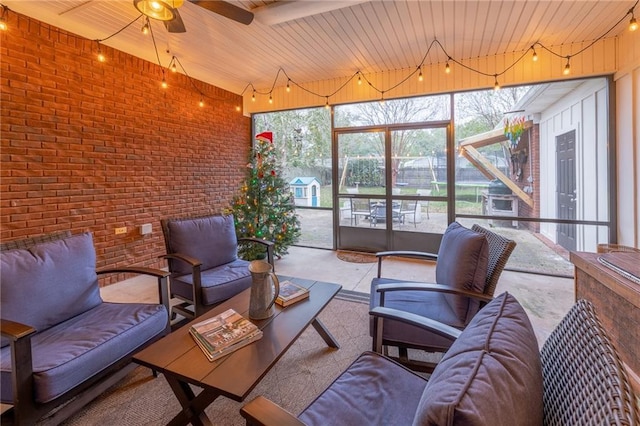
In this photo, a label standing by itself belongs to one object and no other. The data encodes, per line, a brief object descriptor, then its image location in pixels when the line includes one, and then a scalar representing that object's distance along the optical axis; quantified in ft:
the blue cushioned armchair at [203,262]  8.20
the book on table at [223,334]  4.77
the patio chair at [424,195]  15.07
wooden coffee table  4.13
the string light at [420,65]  8.84
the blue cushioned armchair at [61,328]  4.58
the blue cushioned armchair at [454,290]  5.86
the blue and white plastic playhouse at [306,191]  17.69
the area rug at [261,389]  5.45
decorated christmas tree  14.49
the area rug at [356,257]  15.11
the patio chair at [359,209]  16.47
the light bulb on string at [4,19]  8.72
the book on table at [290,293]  6.43
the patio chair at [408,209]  15.42
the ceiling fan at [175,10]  6.75
